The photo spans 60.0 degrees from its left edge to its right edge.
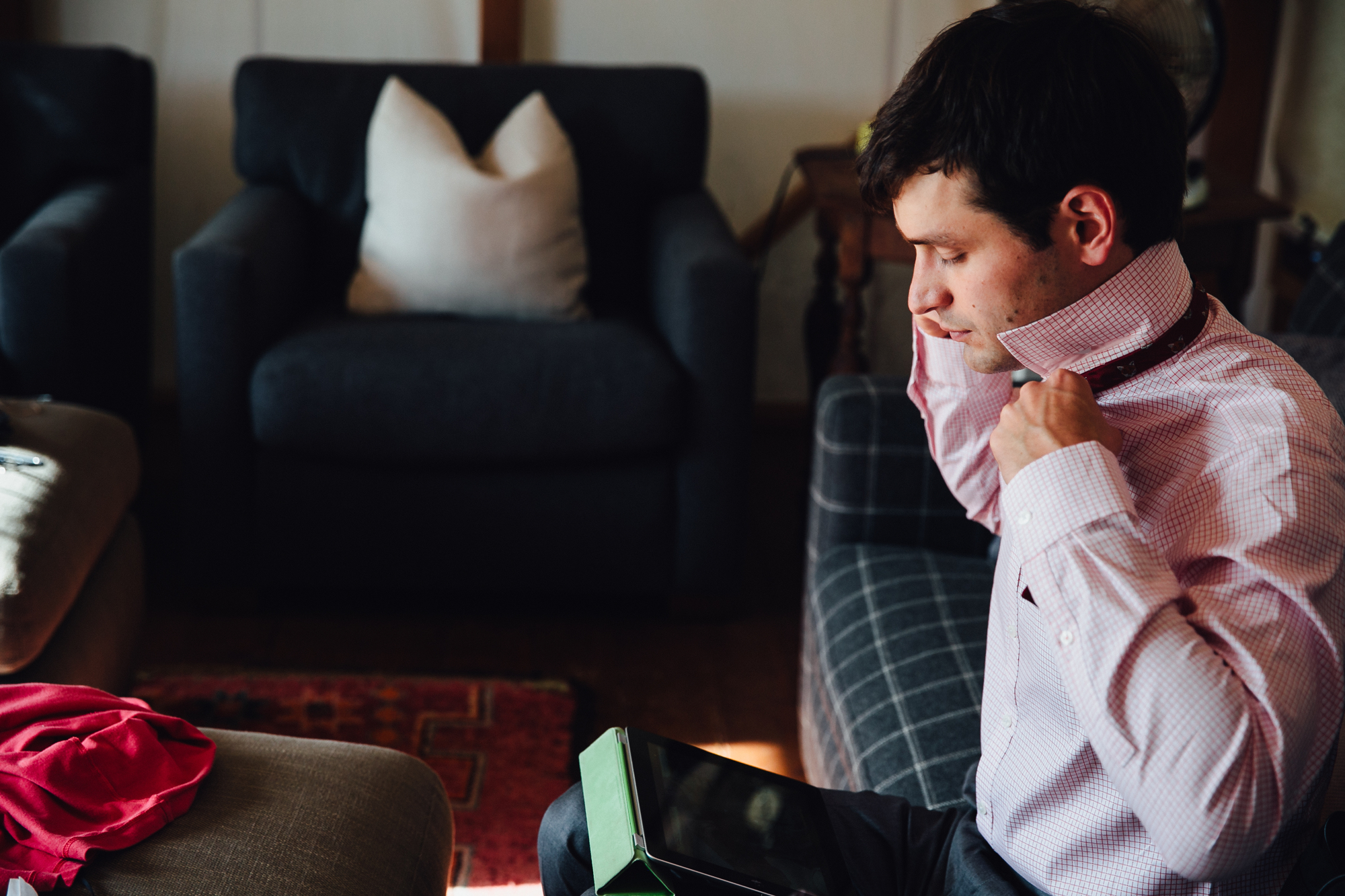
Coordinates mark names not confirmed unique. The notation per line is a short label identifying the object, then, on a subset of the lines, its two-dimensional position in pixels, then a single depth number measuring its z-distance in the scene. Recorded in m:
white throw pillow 2.10
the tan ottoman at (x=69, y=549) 1.24
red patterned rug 1.56
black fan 1.91
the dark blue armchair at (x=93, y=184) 1.99
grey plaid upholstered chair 1.17
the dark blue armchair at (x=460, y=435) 1.86
